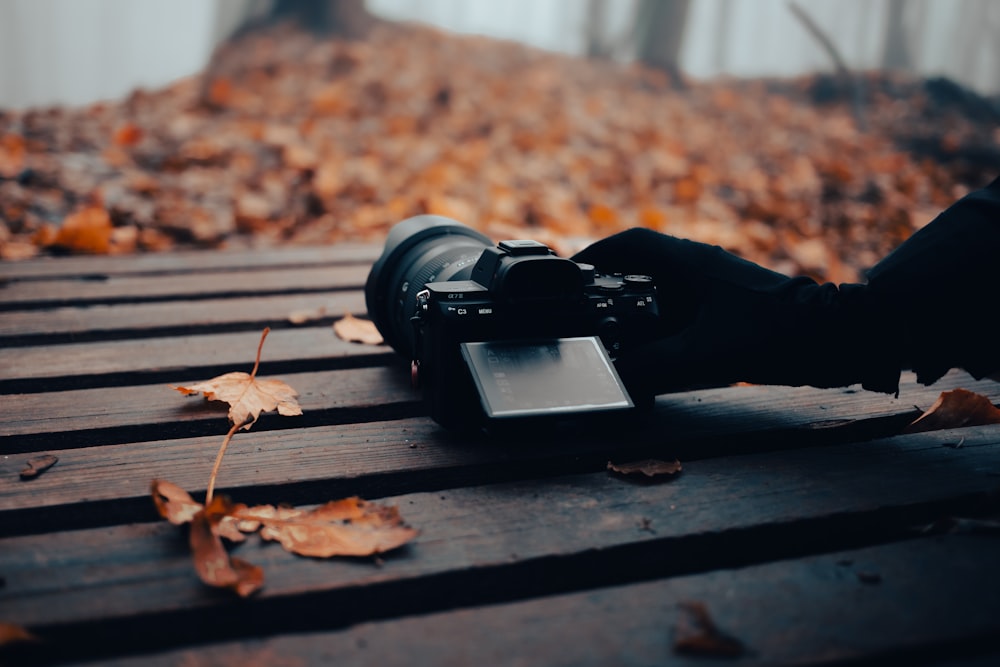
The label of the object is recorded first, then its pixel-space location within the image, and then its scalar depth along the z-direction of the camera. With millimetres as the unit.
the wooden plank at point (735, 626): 671
